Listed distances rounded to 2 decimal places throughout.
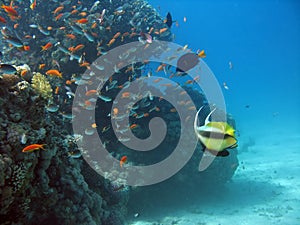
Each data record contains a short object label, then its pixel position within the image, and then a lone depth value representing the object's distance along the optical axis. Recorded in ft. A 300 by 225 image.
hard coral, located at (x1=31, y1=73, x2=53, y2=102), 13.58
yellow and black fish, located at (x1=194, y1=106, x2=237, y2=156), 7.00
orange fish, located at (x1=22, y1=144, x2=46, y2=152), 10.82
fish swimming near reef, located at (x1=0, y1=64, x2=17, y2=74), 12.41
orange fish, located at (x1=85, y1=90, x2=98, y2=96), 26.11
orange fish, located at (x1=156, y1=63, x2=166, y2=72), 28.22
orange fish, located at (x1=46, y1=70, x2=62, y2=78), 22.00
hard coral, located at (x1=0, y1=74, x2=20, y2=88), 12.20
